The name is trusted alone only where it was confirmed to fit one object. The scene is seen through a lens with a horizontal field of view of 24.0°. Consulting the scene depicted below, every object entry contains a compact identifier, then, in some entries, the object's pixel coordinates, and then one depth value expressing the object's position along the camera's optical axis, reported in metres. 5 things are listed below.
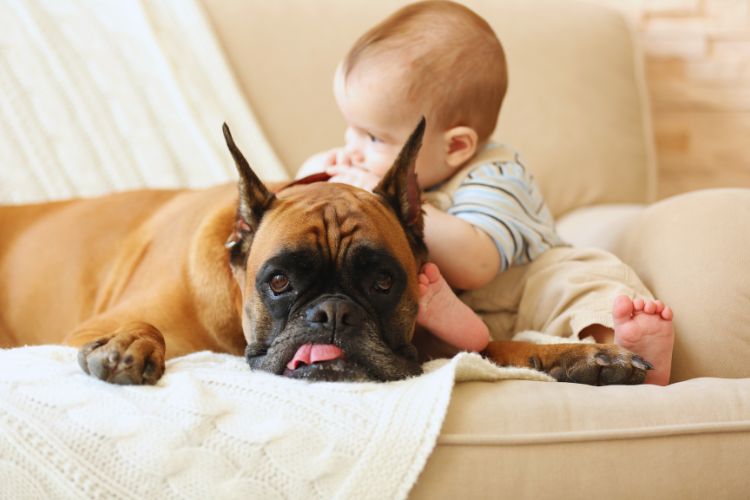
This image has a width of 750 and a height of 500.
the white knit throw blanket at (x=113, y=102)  1.88
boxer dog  1.39
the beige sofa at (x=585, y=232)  1.33
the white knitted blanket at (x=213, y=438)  1.29
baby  1.54
